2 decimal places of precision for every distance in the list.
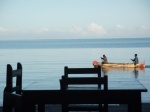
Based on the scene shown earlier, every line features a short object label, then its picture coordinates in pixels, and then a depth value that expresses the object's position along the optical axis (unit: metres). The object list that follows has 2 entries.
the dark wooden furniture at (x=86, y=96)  4.90
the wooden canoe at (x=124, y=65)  40.41
